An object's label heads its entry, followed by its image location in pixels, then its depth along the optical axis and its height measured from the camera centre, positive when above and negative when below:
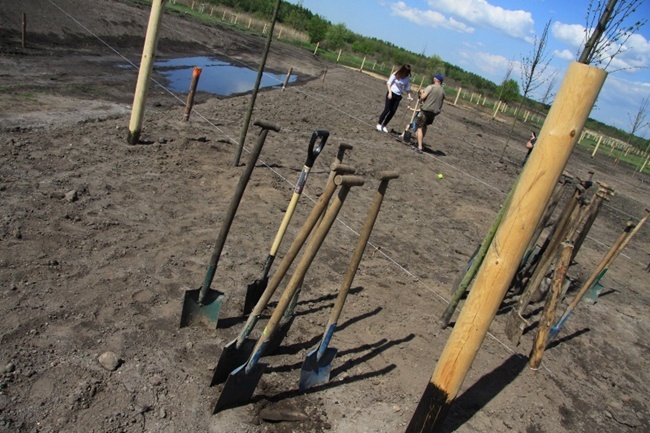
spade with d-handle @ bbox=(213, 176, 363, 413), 2.75 -1.58
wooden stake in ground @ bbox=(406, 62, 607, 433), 2.55 -0.60
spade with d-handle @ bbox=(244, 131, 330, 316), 3.45 -1.42
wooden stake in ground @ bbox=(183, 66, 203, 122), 7.93 -1.26
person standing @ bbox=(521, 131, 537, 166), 10.28 -0.38
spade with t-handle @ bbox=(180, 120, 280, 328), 3.38 -1.81
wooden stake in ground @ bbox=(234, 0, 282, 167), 5.86 -0.74
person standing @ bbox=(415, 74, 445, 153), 11.09 -0.30
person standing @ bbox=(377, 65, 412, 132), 11.89 -0.22
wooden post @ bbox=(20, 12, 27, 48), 12.21 -1.78
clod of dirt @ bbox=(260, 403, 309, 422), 2.92 -2.05
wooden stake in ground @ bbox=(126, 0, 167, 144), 6.47 -1.03
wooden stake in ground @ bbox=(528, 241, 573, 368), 4.21 -1.43
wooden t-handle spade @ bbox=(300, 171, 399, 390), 3.01 -1.64
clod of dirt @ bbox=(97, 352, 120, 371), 2.94 -2.07
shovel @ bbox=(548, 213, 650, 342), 4.73 -1.39
